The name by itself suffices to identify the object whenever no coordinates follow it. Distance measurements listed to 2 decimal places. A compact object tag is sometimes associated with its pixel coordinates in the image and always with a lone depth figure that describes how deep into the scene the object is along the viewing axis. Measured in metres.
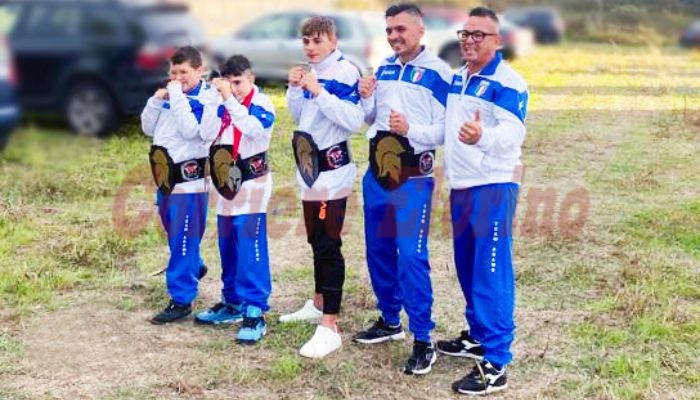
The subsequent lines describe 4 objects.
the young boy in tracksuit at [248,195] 4.32
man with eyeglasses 3.59
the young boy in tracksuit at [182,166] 4.35
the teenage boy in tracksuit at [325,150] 3.98
